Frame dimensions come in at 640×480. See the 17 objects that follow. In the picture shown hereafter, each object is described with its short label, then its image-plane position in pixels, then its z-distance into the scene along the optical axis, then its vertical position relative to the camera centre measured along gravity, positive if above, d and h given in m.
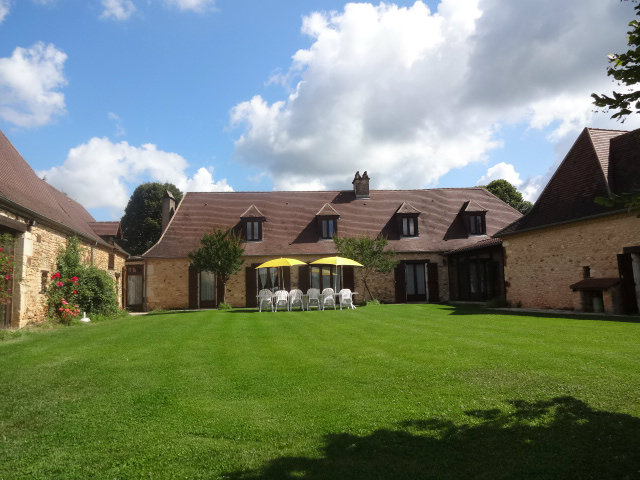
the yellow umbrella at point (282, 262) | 19.00 +0.95
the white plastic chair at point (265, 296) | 17.95 -0.42
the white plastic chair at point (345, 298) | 18.36 -0.61
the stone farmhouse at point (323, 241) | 23.48 +2.27
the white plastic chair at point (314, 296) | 18.36 -0.49
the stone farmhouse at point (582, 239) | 13.52 +1.22
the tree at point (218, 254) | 20.36 +1.48
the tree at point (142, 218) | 39.47 +6.30
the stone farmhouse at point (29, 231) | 12.67 +1.97
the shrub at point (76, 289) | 14.94 +0.11
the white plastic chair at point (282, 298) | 17.81 -0.51
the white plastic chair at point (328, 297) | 18.26 -0.55
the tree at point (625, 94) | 3.54 +1.47
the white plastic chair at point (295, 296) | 18.30 -0.48
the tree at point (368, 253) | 21.14 +1.38
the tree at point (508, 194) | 39.41 +7.24
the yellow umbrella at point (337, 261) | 18.21 +0.90
